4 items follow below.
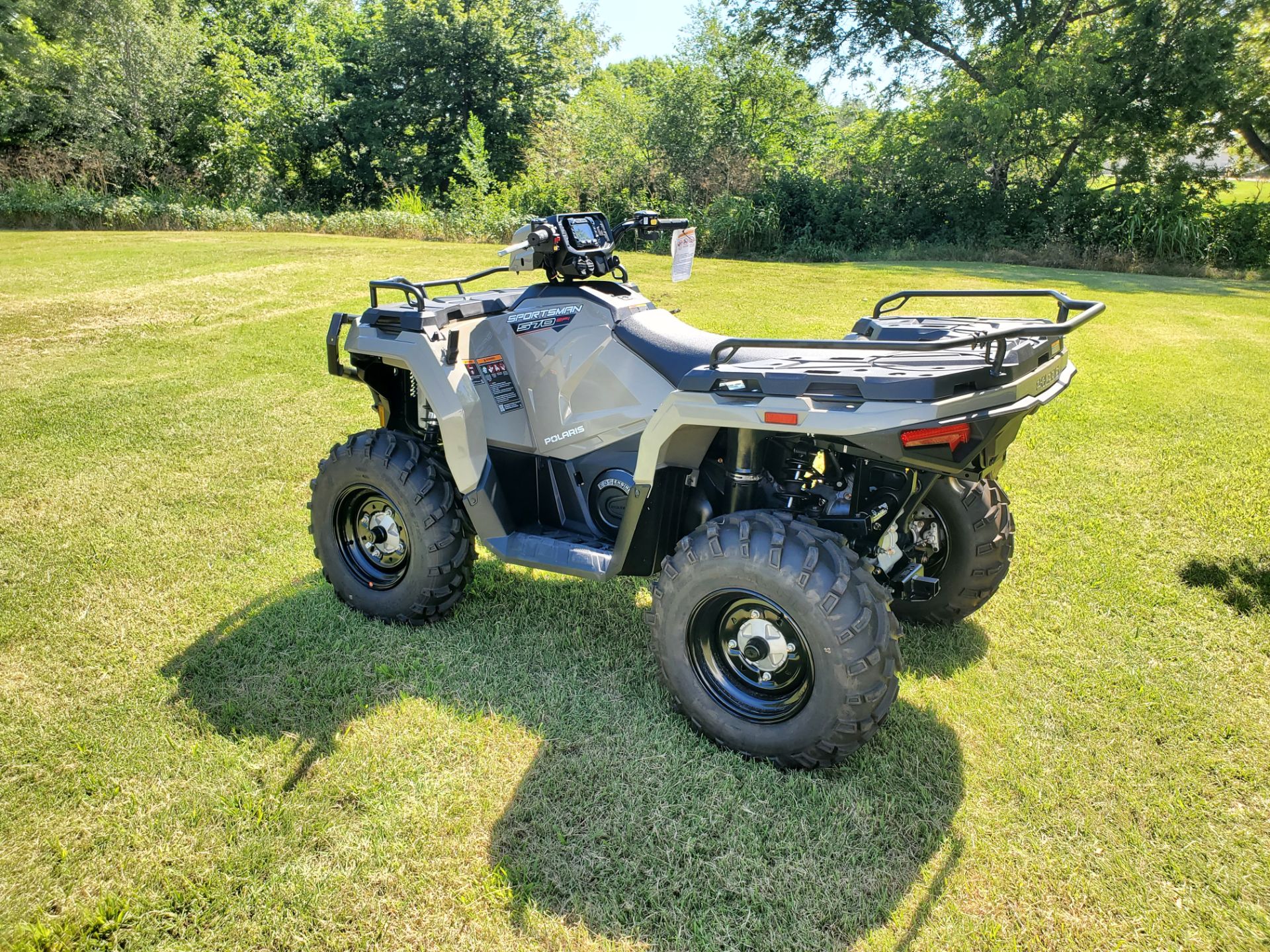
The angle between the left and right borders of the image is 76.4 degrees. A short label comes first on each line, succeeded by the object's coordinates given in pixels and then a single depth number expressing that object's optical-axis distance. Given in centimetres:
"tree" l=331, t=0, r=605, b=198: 2792
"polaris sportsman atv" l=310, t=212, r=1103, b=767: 254
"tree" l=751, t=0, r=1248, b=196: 1869
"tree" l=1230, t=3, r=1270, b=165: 1864
